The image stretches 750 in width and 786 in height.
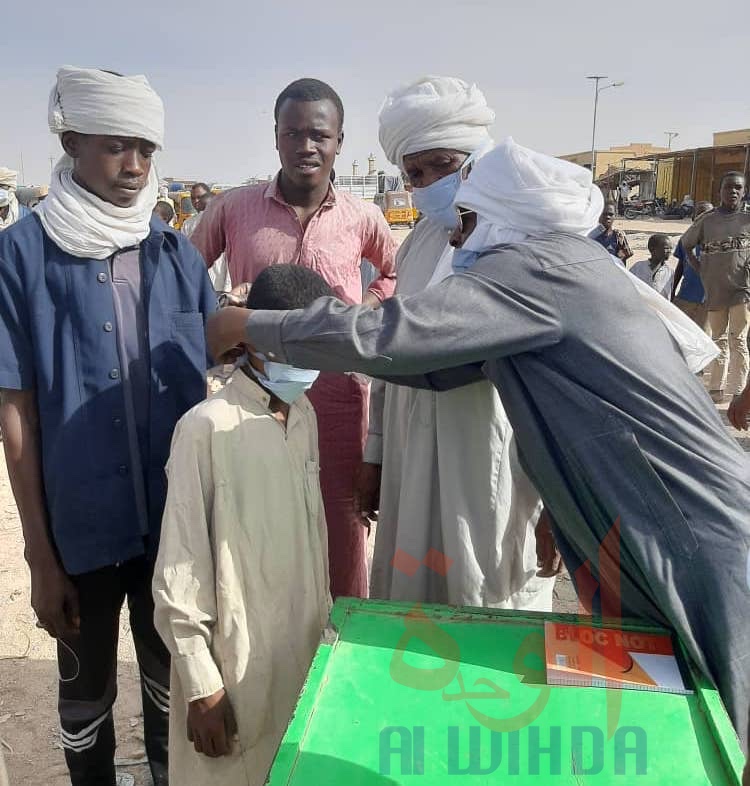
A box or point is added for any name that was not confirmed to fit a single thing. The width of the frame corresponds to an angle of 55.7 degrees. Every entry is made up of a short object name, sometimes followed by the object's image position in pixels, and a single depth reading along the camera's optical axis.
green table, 1.07
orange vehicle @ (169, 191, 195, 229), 15.80
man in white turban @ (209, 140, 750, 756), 1.40
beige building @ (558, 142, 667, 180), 50.59
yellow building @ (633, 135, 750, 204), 32.75
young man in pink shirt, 2.67
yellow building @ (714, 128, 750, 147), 43.38
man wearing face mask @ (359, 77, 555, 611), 1.96
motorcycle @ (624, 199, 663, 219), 36.09
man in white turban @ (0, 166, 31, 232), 7.65
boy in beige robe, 1.62
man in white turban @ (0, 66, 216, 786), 1.83
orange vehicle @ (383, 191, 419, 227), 30.78
